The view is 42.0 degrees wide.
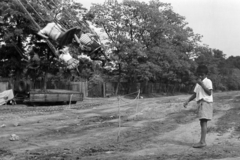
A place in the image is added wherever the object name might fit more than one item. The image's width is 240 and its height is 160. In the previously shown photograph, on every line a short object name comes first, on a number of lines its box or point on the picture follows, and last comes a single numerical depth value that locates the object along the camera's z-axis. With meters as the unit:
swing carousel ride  11.37
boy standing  7.77
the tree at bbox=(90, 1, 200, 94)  41.72
